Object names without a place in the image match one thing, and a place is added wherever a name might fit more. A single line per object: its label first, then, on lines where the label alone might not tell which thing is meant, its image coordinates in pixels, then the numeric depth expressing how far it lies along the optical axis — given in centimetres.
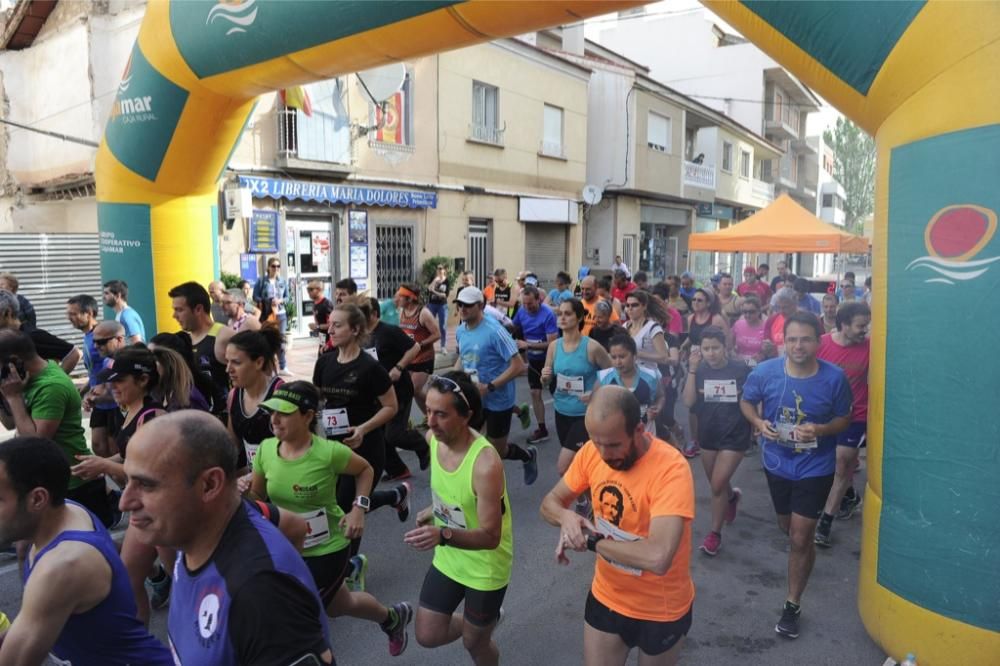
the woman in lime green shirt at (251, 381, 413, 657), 338
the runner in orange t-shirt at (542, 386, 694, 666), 265
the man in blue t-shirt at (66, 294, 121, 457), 438
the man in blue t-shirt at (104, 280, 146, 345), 691
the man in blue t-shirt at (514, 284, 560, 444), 824
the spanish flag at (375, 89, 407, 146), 1527
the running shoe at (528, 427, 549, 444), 807
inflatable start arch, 313
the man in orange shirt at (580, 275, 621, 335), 867
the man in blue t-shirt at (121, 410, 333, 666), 159
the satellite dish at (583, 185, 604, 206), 2097
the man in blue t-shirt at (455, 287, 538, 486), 628
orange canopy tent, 1356
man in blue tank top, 198
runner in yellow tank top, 310
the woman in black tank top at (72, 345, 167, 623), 341
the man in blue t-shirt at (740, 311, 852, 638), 410
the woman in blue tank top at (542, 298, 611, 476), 573
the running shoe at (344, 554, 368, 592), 404
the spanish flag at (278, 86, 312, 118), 1308
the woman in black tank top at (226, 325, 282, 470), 390
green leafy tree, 5291
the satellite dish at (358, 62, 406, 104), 1381
